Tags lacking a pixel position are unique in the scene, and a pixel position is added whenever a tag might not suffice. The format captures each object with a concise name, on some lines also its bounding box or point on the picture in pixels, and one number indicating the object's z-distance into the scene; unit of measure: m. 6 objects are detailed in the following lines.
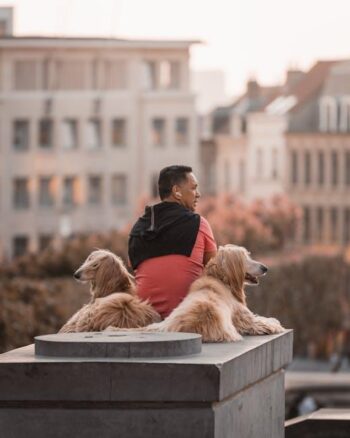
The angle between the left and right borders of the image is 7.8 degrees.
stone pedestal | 11.41
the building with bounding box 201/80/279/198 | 146.50
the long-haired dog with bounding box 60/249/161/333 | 13.67
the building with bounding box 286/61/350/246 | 143.88
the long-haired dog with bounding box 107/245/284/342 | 12.90
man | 14.22
